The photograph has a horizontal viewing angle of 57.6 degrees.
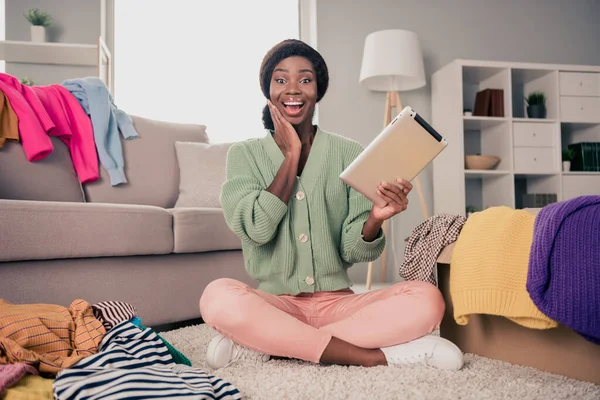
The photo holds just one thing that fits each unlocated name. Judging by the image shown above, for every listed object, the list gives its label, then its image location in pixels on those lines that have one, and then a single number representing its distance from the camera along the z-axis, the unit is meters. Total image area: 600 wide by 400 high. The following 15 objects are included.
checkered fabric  1.33
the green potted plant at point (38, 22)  3.31
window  3.72
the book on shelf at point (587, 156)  3.48
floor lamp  3.27
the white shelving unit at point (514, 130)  3.40
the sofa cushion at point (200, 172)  2.46
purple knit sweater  0.99
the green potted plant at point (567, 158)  3.47
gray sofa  1.65
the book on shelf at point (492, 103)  3.45
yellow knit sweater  1.11
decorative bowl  3.37
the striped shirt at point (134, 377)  0.87
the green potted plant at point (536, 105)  3.52
